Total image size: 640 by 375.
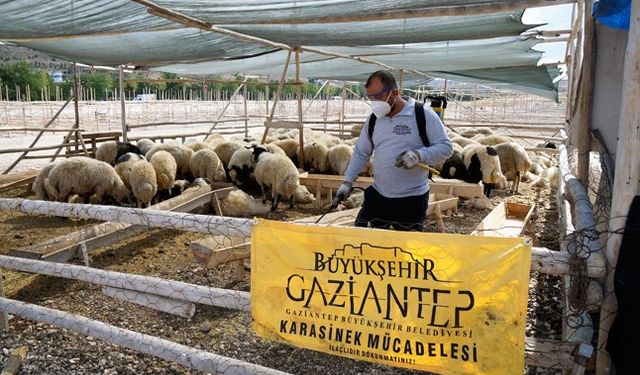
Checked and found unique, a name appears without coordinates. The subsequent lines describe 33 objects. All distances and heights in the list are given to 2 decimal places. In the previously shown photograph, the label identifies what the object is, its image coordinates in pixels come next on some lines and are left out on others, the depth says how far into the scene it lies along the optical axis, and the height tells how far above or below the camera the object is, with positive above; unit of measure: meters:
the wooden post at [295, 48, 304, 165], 9.34 +0.00
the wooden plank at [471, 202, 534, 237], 5.98 -1.42
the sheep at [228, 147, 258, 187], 9.80 -1.19
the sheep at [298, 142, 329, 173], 10.58 -1.05
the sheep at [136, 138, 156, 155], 11.39 -0.94
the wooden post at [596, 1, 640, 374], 1.96 -0.20
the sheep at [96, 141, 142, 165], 10.10 -0.96
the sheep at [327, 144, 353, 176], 10.09 -0.99
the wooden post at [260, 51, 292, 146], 9.54 +0.26
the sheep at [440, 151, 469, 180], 10.03 -1.17
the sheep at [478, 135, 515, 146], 12.47 -0.68
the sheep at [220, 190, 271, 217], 7.87 -1.61
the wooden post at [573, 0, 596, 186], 3.77 +0.12
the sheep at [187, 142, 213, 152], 10.74 -0.87
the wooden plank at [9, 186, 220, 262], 4.38 -1.37
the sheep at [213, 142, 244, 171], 10.71 -0.94
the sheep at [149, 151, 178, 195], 8.71 -1.15
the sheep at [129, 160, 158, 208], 7.86 -1.26
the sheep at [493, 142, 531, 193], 10.62 -1.03
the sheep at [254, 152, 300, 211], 8.52 -1.21
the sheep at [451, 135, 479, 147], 12.17 -0.70
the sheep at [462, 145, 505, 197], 9.64 -1.05
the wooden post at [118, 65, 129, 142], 11.46 +0.01
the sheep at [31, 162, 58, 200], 8.10 -1.38
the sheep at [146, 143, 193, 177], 10.12 -1.01
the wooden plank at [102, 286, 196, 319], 3.16 -1.28
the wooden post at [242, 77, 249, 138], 16.44 +0.23
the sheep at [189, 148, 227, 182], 9.78 -1.18
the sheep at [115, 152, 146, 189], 8.38 -1.05
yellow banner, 2.08 -0.85
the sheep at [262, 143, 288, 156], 9.99 -0.84
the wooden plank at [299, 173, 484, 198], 7.76 -1.21
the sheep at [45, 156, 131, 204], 7.68 -1.20
